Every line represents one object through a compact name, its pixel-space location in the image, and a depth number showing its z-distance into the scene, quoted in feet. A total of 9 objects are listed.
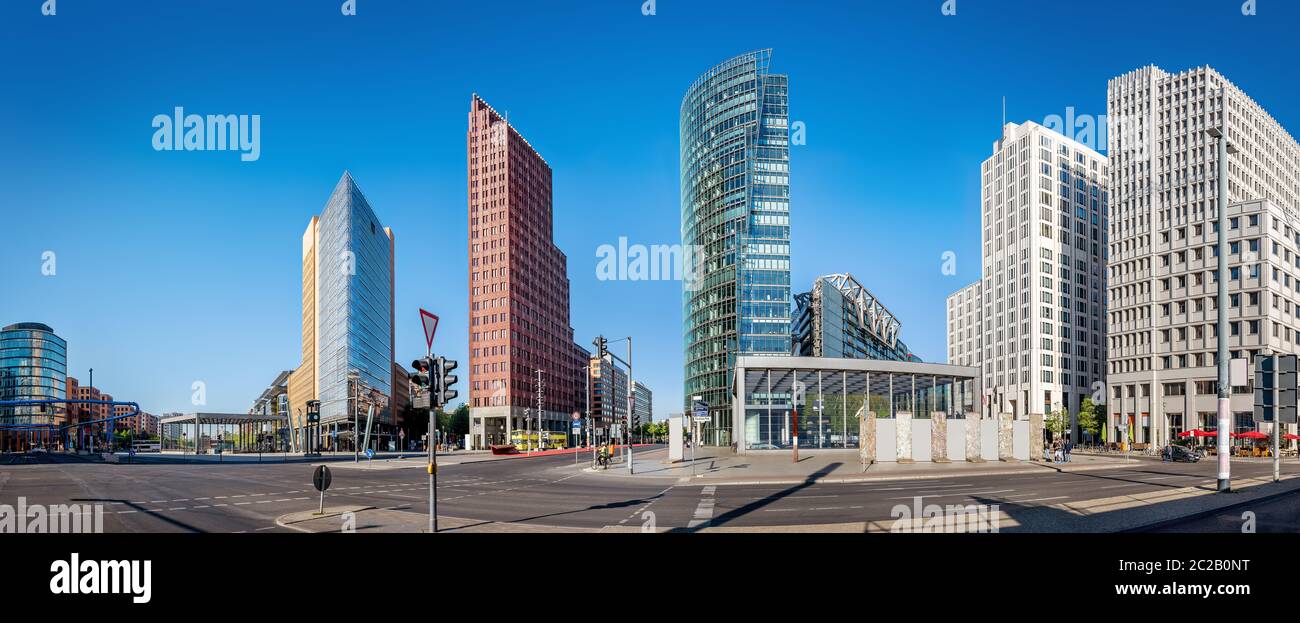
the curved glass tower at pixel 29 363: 444.55
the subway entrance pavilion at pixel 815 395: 190.08
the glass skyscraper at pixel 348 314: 364.58
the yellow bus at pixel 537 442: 287.28
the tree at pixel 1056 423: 366.84
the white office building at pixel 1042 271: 399.44
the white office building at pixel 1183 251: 266.98
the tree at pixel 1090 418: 349.61
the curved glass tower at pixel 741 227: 336.49
